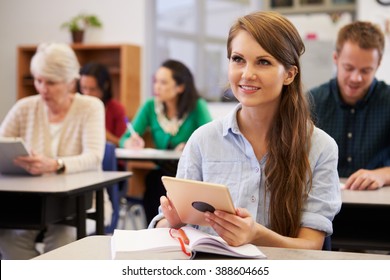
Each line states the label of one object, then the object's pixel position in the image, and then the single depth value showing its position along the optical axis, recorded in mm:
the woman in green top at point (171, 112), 4055
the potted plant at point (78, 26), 6520
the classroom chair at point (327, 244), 1596
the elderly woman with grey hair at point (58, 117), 2846
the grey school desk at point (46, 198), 2281
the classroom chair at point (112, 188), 3121
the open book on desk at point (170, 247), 1230
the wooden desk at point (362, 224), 2035
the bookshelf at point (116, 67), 6223
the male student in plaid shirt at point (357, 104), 2398
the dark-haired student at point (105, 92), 4641
